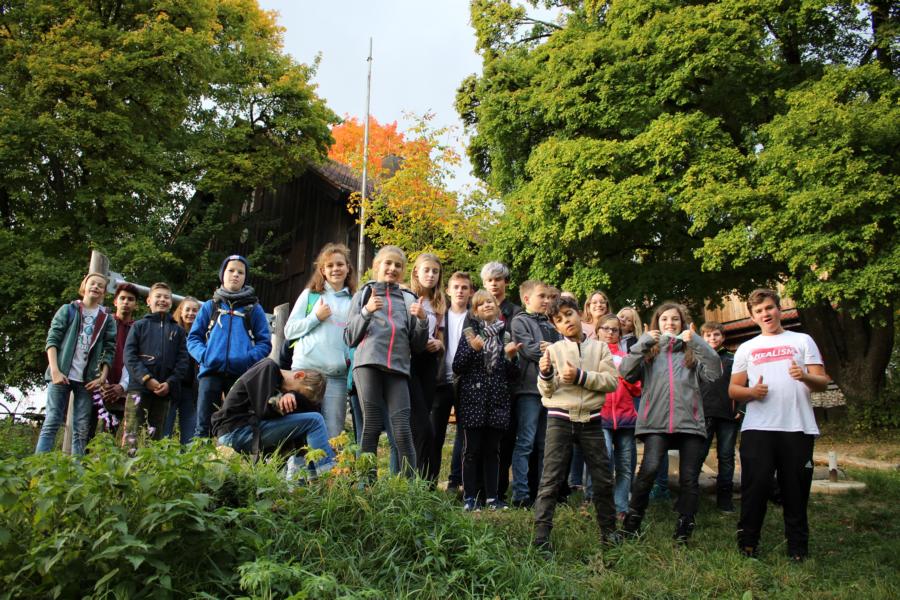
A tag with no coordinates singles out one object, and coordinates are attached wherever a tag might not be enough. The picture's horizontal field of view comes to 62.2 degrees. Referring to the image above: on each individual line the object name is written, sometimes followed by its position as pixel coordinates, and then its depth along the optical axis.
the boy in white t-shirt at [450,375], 6.12
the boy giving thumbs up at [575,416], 4.64
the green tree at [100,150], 18.19
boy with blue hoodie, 5.84
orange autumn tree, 18.33
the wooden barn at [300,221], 23.92
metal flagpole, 19.52
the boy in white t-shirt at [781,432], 5.00
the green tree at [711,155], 11.55
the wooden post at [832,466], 8.44
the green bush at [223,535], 3.07
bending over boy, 5.03
